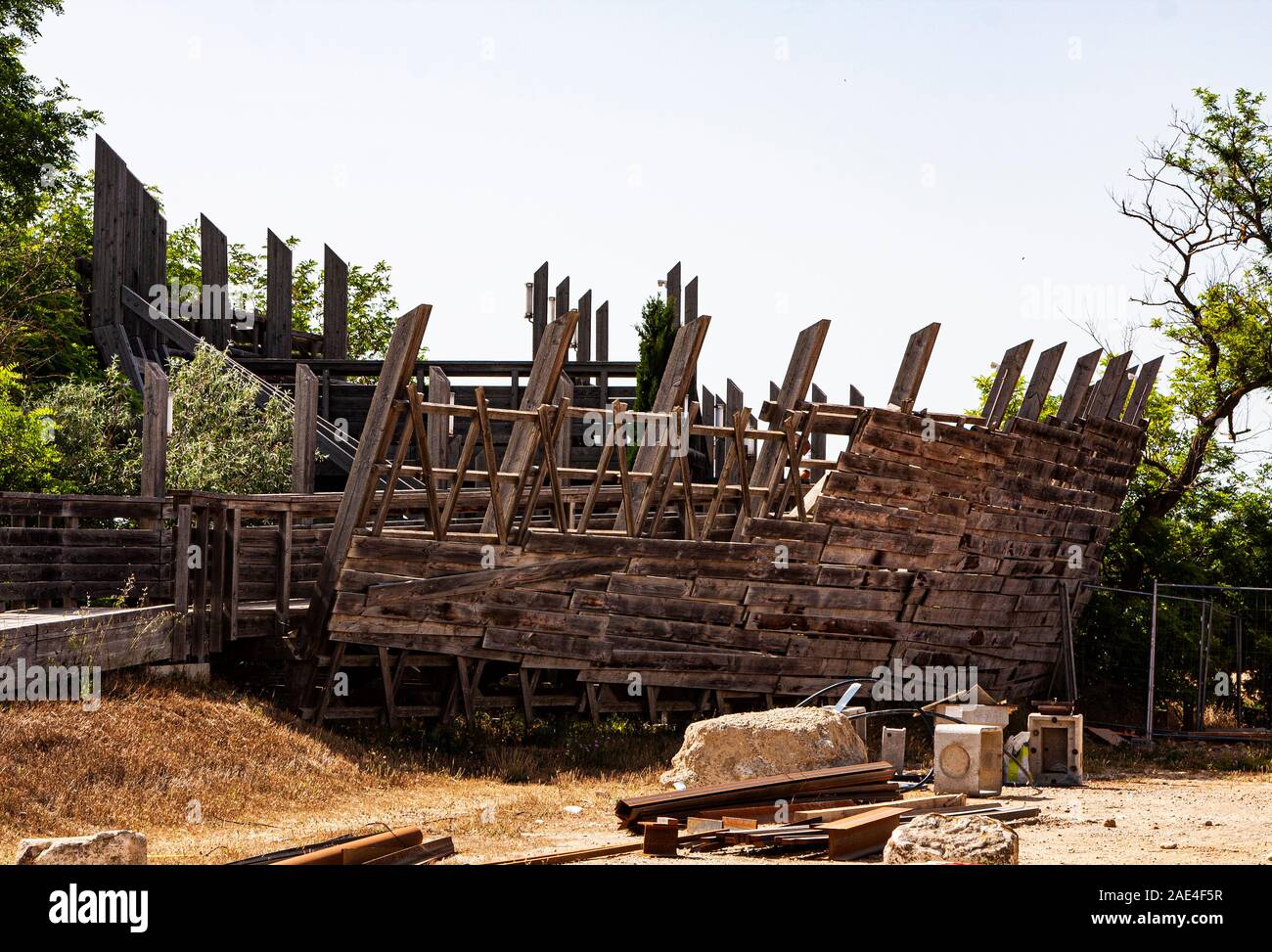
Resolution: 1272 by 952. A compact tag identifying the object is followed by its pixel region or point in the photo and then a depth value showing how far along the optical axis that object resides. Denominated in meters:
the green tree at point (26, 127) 25.73
